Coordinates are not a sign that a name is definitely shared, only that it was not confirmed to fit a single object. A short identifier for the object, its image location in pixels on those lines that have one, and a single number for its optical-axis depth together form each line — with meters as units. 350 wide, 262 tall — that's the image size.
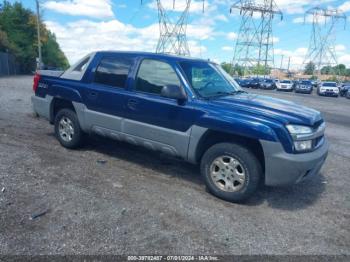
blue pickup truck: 4.00
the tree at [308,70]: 103.16
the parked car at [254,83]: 46.50
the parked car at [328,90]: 34.38
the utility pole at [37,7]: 40.16
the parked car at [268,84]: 45.12
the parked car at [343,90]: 36.38
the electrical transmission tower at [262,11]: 61.53
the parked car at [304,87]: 38.03
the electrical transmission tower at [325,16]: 67.56
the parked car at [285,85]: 42.08
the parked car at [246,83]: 47.14
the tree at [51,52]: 71.31
